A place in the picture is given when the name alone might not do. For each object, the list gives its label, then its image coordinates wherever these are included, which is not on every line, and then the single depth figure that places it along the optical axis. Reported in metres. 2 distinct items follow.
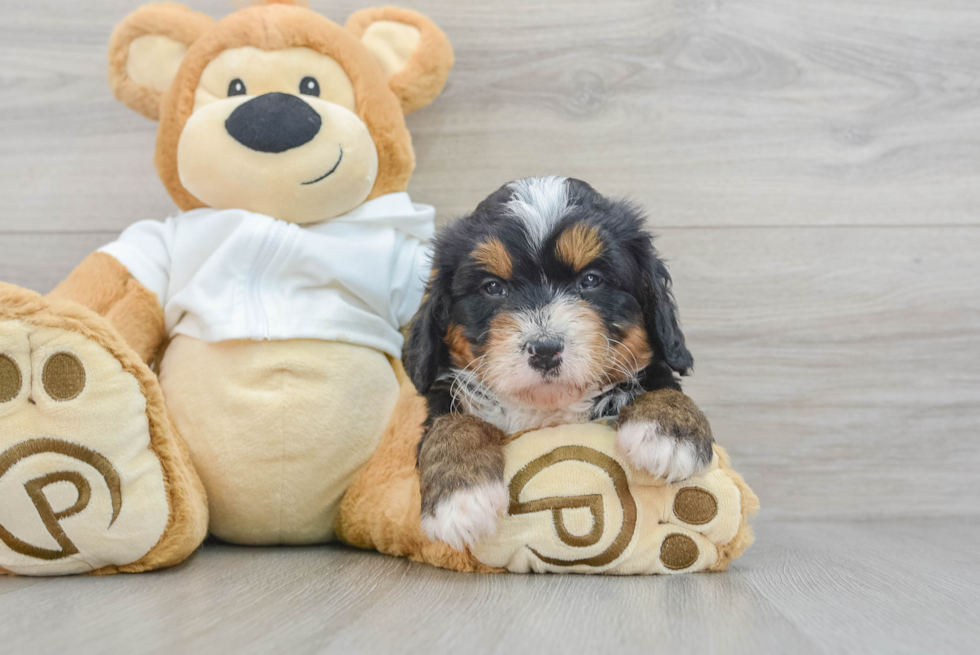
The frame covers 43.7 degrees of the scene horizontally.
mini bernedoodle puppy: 0.73
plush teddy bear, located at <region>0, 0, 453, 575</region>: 0.78
